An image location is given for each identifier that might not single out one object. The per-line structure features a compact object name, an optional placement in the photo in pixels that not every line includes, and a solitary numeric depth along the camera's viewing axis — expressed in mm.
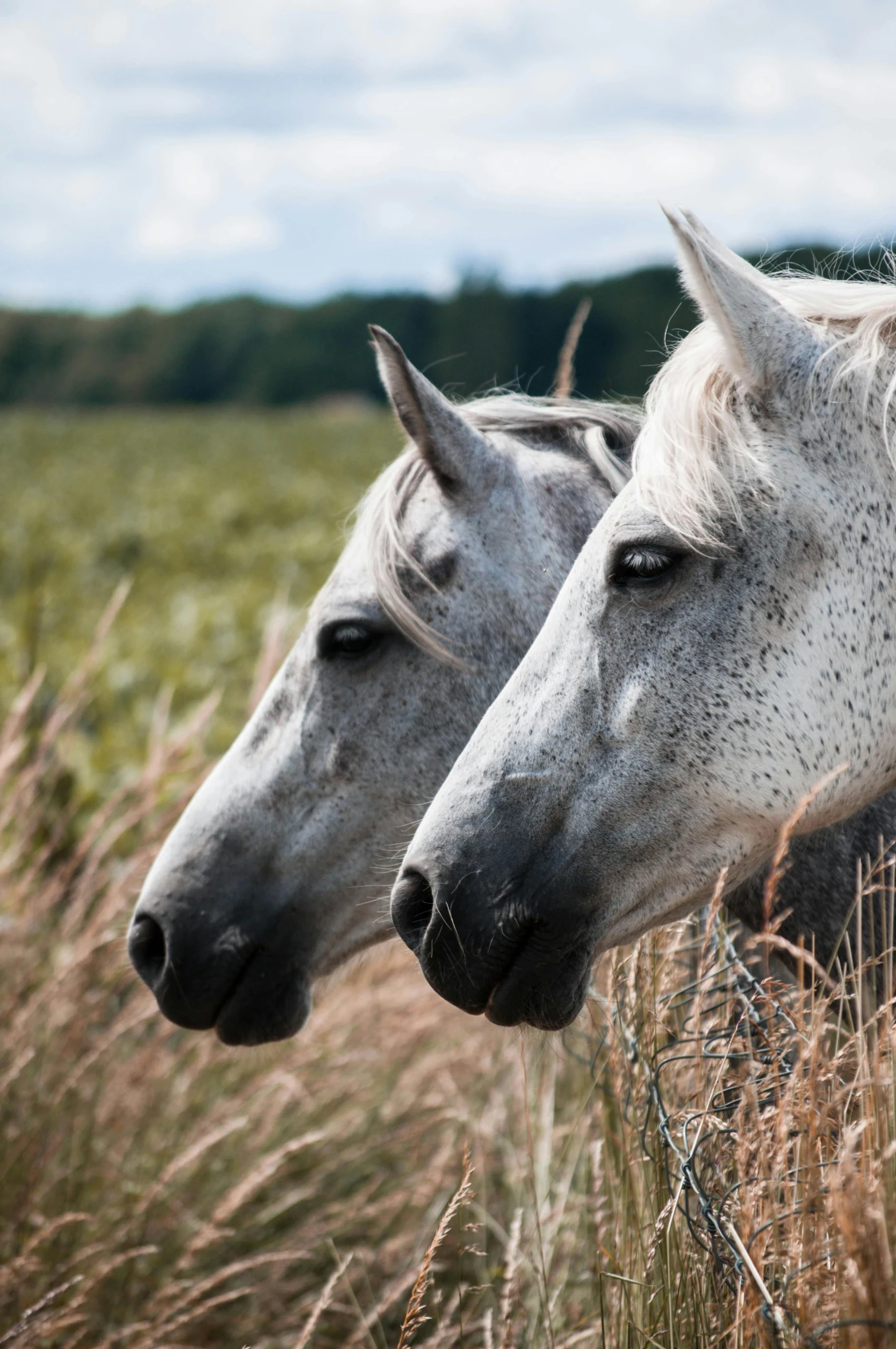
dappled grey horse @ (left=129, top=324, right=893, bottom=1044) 6824
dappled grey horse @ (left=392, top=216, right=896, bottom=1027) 6517
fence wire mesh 6400
